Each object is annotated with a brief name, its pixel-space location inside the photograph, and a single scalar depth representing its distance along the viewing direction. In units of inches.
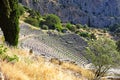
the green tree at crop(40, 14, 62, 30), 3600.4
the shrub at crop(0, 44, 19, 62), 340.9
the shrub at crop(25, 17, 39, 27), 3167.1
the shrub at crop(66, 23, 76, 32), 4083.7
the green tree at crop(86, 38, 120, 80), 1110.4
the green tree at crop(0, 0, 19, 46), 705.0
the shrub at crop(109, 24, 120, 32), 6181.1
